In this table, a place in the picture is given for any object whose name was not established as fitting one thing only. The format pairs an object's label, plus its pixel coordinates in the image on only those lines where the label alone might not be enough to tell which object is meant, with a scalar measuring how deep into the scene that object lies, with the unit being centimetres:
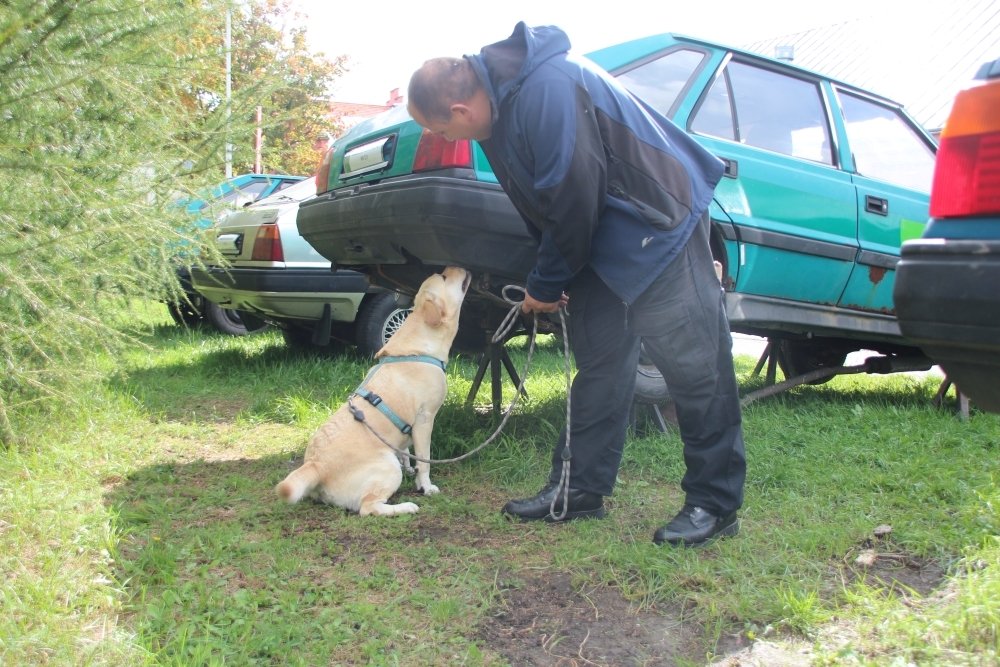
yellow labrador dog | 302
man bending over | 237
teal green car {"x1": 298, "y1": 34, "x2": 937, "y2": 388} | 311
